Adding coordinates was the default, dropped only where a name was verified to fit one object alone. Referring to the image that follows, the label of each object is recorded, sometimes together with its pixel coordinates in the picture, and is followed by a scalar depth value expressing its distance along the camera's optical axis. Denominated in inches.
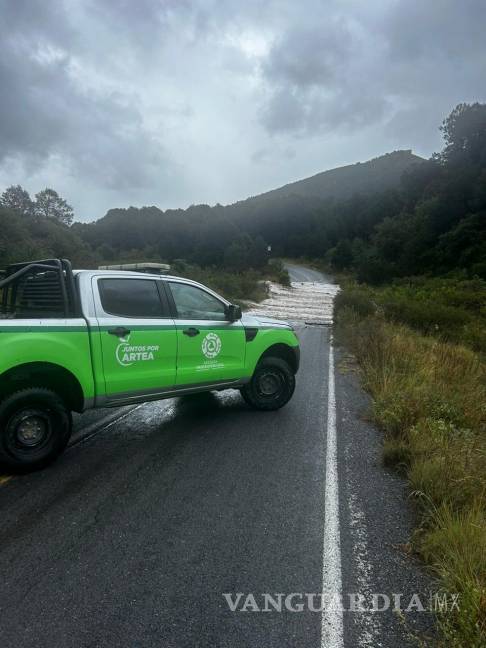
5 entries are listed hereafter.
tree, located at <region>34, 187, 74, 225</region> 2910.9
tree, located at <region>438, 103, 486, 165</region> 2288.4
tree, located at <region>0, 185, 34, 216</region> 2475.9
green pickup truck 144.4
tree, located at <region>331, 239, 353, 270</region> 2861.7
